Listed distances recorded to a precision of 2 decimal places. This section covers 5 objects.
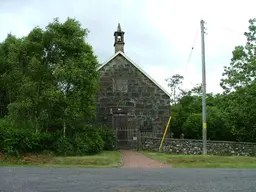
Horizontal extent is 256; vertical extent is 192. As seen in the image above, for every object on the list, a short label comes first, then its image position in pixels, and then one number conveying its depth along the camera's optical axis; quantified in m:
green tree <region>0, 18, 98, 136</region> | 18.61
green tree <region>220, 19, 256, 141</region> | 25.38
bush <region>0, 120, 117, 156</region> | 17.11
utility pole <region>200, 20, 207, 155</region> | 20.41
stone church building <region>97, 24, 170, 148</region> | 25.89
